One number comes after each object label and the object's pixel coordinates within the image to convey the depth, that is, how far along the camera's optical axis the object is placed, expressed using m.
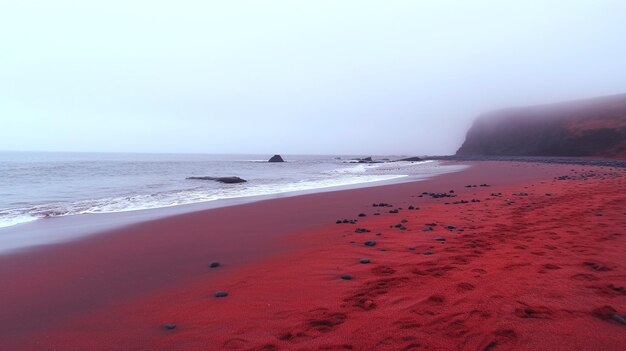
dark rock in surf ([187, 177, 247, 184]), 23.33
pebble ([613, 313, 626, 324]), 3.17
